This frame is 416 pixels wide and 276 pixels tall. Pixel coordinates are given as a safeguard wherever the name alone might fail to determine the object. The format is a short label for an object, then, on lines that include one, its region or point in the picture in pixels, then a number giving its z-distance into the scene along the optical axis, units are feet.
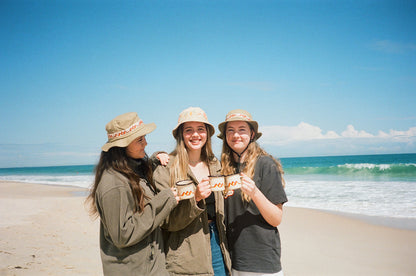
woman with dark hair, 6.26
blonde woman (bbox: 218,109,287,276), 7.52
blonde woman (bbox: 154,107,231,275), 7.56
